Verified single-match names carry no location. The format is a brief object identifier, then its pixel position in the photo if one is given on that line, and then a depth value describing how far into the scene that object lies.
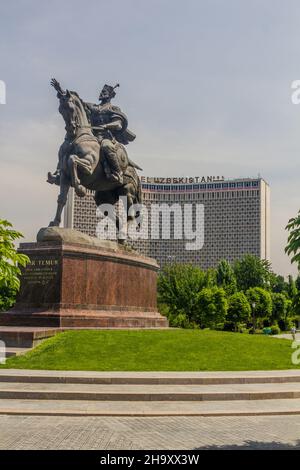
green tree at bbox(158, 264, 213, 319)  48.88
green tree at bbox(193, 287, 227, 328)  50.53
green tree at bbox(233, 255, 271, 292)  77.56
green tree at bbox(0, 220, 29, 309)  9.06
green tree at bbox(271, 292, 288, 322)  69.88
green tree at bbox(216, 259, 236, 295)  71.00
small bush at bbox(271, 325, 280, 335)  63.72
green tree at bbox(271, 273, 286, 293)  96.44
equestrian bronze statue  19.25
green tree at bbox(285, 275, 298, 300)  80.66
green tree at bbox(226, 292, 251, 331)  58.41
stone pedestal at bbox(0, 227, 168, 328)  16.89
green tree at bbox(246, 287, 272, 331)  63.00
